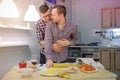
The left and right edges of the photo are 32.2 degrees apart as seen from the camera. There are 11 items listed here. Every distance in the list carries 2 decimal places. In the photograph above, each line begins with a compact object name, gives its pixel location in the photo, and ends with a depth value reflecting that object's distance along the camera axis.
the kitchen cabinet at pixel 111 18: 5.93
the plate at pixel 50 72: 1.93
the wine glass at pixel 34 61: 2.26
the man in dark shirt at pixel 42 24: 3.21
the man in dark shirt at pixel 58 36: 2.49
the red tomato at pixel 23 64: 2.18
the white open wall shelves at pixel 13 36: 2.91
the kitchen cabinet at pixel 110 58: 5.65
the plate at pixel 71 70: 2.01
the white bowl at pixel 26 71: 1.88
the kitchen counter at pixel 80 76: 1.83
